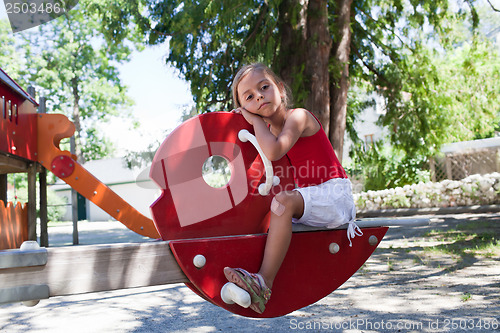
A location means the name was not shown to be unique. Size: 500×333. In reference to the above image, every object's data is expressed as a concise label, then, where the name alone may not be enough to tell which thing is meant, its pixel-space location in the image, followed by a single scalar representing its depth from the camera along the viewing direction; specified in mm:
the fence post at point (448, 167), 15531
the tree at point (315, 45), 6711
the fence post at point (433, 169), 15375
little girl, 1913
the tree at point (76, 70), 27734
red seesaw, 1517
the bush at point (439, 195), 12422
